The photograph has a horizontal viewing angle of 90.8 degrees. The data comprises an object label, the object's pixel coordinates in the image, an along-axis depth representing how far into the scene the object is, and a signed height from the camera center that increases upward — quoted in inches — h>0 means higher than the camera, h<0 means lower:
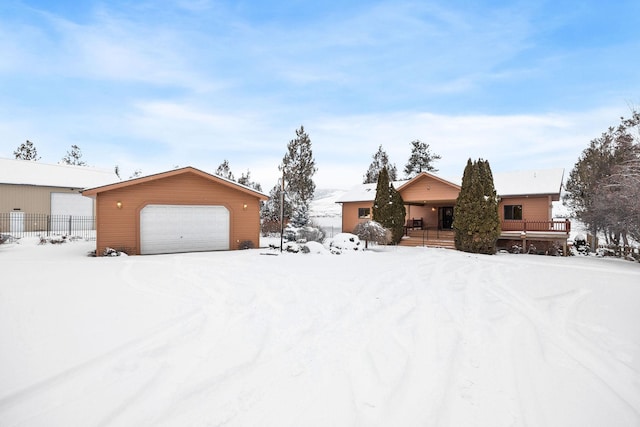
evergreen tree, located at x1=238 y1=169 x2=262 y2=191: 1372.7 +200.6
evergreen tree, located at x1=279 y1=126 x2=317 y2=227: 1181.7 +220.9
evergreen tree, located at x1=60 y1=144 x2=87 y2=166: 1712.6 +372.8
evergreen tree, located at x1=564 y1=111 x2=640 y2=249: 562.6 +81.7
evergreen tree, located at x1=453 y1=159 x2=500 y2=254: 646.5 +23.2
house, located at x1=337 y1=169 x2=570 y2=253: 709.3 +44.9
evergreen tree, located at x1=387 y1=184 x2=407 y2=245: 802.8 +17.4
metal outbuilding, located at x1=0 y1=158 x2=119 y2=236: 902.4 +91.4
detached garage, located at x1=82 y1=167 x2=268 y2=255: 512.7 +19.9
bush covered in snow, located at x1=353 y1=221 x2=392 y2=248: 673.0 -19.5
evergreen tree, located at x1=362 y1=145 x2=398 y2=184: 1706.4 +320.8
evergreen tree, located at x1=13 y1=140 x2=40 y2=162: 1510.8 +356.6
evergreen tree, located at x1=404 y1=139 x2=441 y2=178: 1505.9 +315.7
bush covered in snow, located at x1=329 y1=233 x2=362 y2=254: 613.5 -36.5
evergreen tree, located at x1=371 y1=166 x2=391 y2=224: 804.0 +59.1
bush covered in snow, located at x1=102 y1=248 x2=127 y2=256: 495.8 -42.6
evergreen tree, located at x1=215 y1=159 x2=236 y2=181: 1419.8 +248.9
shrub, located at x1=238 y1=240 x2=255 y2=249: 619.5 -39.8
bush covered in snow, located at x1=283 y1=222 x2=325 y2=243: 678.5 -22.2
